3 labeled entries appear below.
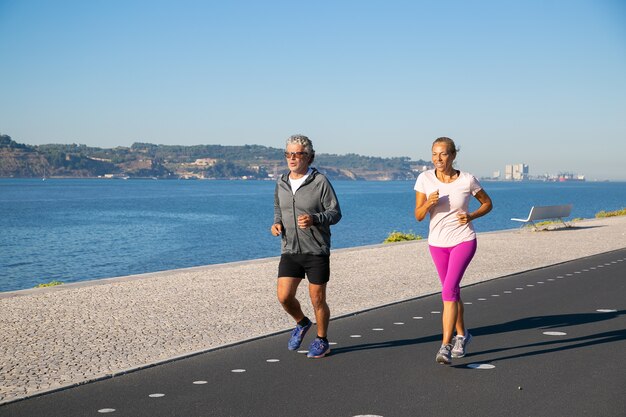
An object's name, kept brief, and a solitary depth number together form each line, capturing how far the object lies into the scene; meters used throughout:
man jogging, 6.62
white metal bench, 23.39
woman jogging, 6.50
